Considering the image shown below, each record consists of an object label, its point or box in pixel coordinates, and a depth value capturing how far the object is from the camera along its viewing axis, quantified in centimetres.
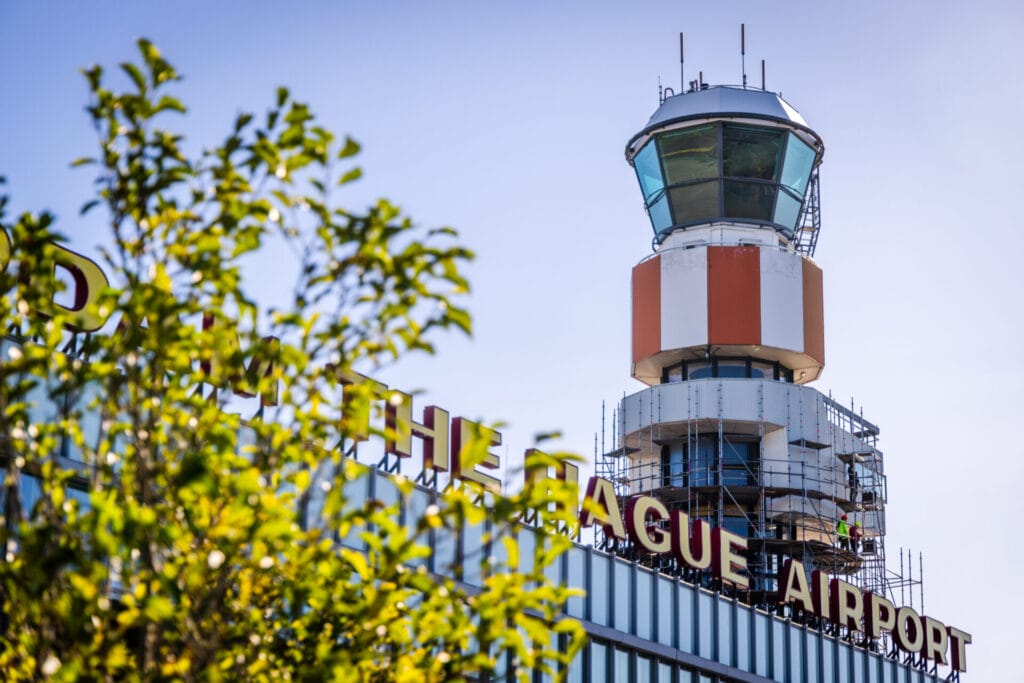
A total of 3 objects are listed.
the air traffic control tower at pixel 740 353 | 7362
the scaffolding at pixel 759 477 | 7294
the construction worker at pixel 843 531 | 7394
